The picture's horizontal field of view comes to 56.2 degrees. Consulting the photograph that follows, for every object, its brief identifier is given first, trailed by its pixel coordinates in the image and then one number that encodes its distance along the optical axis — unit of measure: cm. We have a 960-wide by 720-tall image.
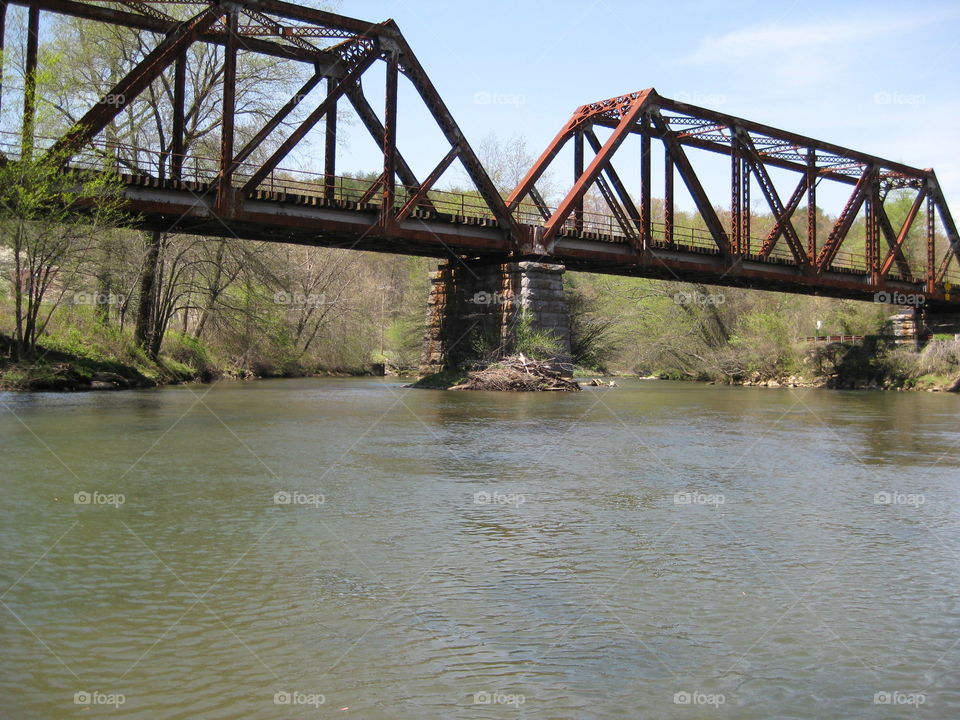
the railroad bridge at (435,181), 2427
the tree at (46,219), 2150
